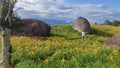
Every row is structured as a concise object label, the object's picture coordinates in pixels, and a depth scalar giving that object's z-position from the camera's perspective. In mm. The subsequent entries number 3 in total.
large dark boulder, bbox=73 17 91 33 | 13643
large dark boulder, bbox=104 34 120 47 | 7464
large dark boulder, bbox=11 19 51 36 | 10911
